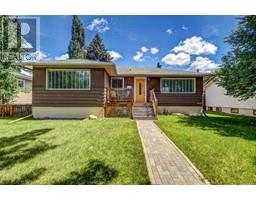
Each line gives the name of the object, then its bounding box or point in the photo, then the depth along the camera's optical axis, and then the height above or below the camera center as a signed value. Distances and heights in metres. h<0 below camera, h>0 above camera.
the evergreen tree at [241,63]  5.93 +1.54
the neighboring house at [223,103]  9.09 -0.18
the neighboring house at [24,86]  10.66 +0.89
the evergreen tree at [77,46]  14.72 +5.29
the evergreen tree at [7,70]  8.25 +1.49
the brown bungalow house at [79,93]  7.09 +0.25
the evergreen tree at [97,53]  16.44 +5.12
